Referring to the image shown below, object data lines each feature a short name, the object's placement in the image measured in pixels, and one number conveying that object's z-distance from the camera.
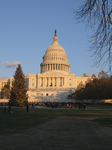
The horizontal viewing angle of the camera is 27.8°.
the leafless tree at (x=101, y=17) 11.39
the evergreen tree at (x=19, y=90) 59.06
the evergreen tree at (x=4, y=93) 118.78
